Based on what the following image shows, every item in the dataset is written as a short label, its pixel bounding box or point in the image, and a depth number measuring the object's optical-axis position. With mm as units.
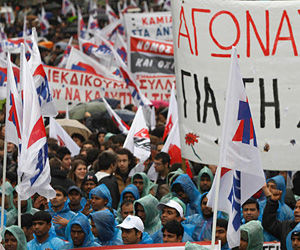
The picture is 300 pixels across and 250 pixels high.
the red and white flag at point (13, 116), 16772
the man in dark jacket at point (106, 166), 20381
